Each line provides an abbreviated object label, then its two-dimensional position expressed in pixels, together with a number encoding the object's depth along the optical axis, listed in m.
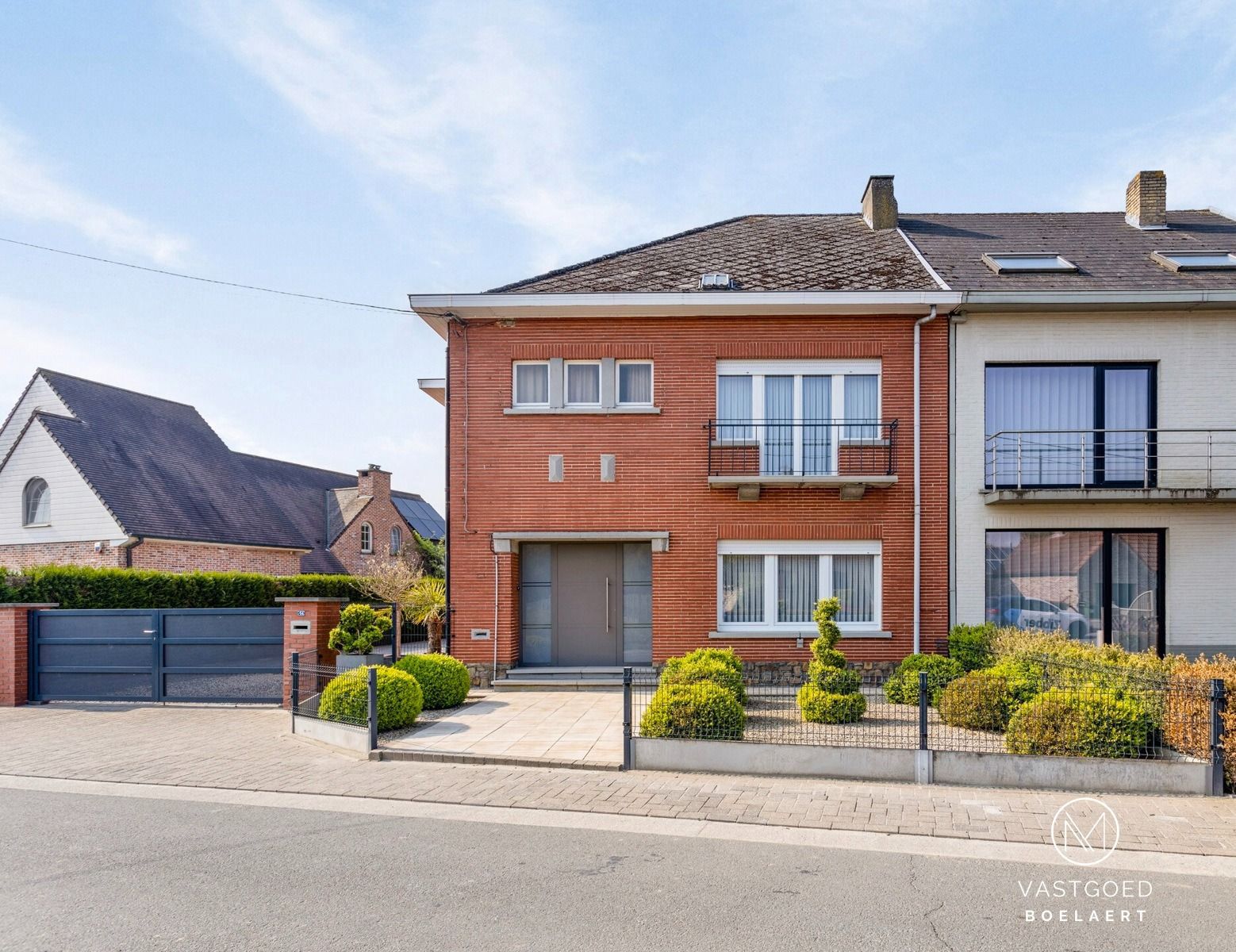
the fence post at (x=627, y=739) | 8.60
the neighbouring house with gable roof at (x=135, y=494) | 22.64
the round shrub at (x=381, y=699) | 9.94
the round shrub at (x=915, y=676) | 10.73
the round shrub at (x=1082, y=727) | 8.06
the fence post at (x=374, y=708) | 9.43
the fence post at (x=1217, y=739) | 7.68
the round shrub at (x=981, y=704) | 9.17
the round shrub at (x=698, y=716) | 8.67
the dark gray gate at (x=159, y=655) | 12.70
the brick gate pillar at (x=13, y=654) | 13.29
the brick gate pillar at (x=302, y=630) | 12.39
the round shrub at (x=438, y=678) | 11.49
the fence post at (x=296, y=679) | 11.05
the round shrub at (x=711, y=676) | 10.00
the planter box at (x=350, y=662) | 11.99
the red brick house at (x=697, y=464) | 13.92
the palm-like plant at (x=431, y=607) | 15.81
